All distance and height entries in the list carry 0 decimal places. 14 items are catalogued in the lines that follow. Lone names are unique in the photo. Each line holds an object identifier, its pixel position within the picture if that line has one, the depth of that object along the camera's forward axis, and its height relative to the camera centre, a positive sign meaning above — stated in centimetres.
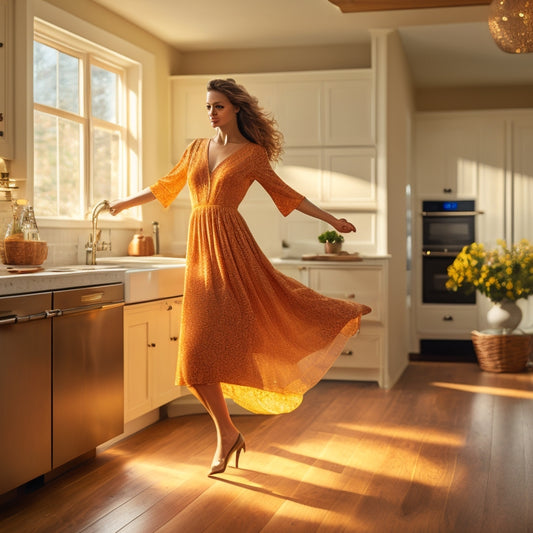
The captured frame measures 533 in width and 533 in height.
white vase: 612 -47
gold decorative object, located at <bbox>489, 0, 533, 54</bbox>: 341 +105
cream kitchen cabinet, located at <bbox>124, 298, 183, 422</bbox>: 365 -49
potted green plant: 545 +11
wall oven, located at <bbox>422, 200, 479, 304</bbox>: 734 +13
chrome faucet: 380 +8
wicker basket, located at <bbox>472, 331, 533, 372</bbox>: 602 -75
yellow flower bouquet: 610 -12
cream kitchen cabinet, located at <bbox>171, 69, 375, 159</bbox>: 568 +114
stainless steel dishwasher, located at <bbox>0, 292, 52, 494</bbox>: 268 -48
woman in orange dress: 312 -19
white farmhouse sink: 356 -10
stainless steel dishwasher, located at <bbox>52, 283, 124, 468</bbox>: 300 -47
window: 437 +83
